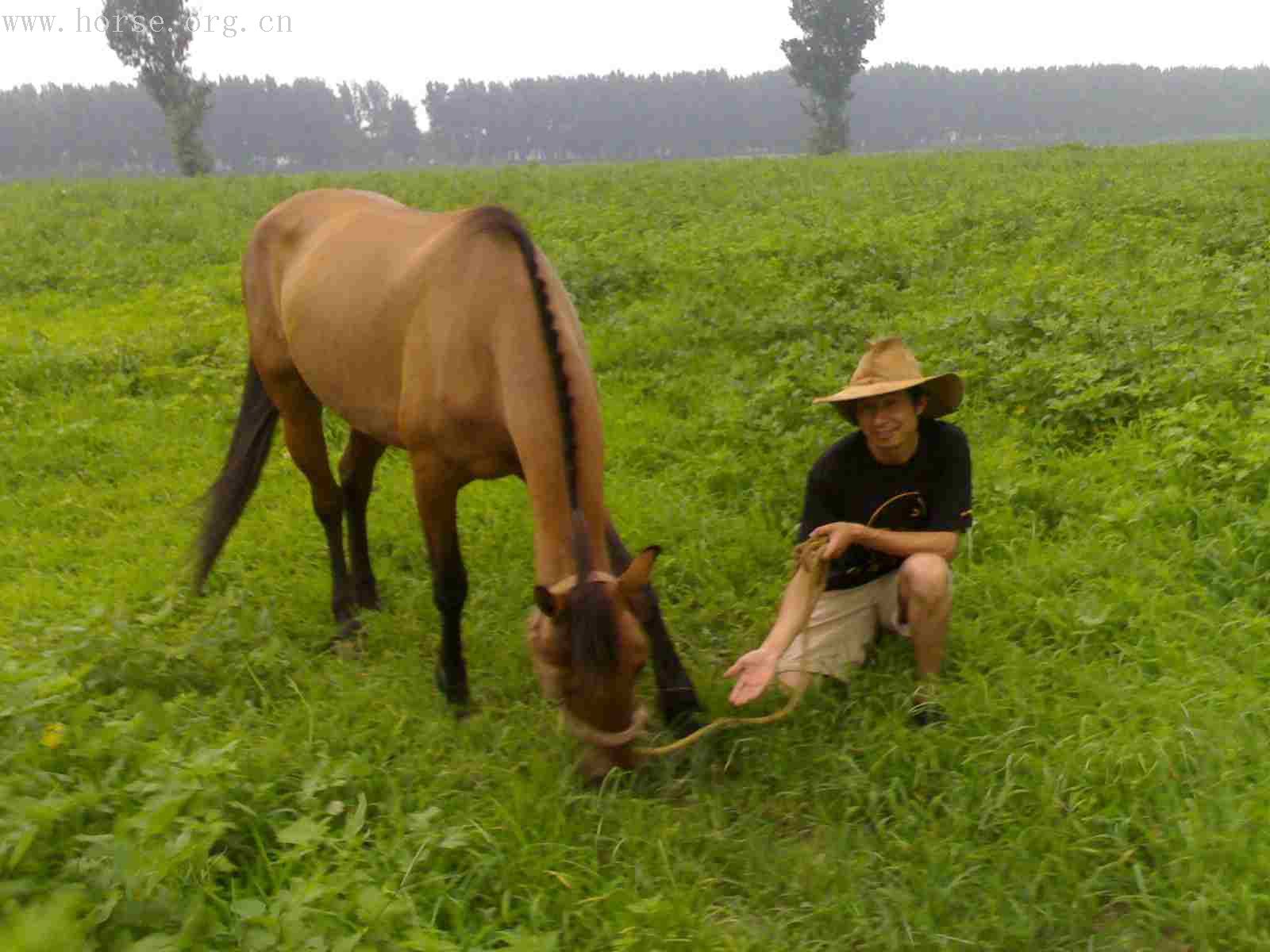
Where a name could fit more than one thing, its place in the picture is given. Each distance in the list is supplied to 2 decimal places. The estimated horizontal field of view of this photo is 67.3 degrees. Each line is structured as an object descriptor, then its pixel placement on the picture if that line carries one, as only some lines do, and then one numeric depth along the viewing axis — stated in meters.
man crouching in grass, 2.96
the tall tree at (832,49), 36.28
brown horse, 2.49
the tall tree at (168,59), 29.72
